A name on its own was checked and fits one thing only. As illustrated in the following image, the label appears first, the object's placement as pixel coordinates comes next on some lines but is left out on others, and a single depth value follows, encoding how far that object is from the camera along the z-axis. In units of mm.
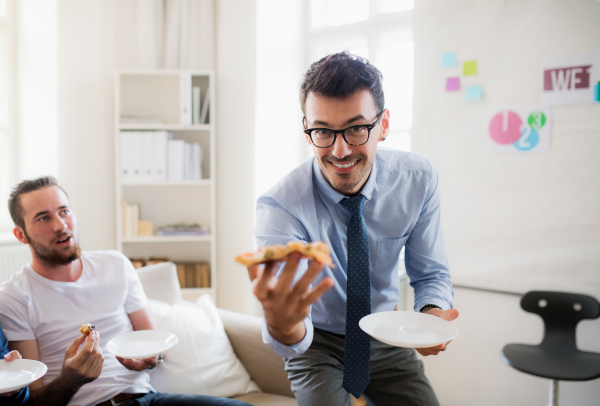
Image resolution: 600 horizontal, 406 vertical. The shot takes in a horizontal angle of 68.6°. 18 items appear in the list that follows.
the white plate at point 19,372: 1183
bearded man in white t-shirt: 1517
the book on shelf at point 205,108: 3305
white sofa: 1936
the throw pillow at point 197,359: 1796
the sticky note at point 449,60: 2506
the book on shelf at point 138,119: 3271
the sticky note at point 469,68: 2448
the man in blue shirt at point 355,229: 1304
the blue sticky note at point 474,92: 2441
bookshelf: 3258
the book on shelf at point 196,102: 3277
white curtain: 3439
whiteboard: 2217
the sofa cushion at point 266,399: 1862
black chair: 1911
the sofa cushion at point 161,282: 2123
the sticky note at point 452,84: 2506
